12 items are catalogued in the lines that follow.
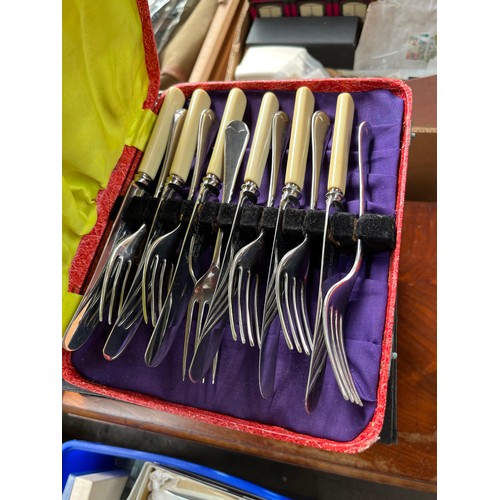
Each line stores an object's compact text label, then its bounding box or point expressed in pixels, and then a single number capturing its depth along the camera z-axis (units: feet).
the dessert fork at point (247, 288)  1.41
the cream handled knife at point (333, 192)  1.33
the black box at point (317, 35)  2.75
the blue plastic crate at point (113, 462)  2.05
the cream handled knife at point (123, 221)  1.51
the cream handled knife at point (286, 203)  1.42
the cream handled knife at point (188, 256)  1.46
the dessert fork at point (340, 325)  1.29
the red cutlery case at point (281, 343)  1.39
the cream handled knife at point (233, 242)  1.43
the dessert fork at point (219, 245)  1.45
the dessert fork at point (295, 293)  1.38
